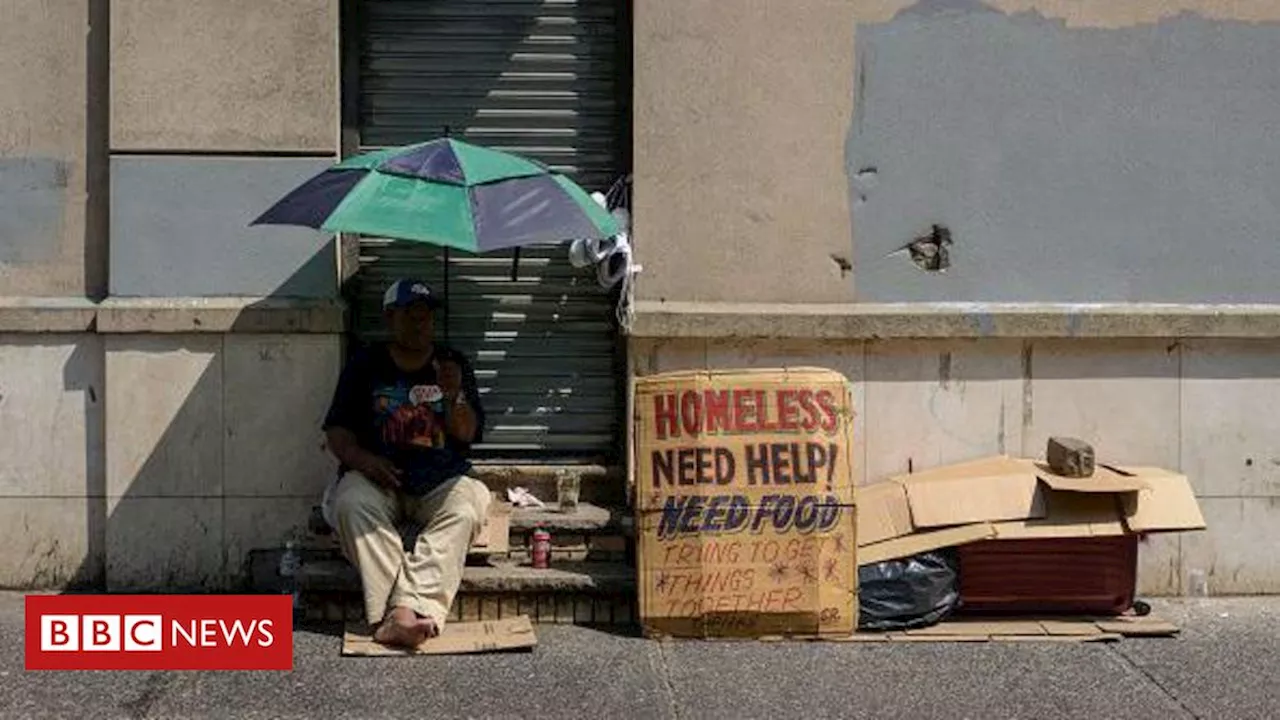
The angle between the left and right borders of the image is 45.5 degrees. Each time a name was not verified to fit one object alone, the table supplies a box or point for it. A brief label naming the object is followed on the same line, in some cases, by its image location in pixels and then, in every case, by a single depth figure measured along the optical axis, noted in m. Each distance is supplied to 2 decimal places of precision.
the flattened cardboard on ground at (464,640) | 5.97
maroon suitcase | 6.39
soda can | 6.59
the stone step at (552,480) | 7.02
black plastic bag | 6.32
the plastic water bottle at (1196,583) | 6.96
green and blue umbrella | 5.70
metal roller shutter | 7.06
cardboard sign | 6.17
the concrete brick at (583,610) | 6.45
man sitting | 6.10
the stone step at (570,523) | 6.67
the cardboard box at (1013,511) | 6.32
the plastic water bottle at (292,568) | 6.44
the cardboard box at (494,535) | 6.45
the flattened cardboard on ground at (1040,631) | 6.26
